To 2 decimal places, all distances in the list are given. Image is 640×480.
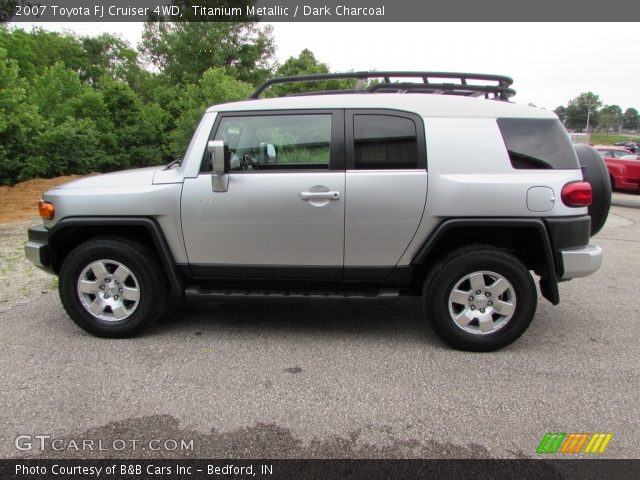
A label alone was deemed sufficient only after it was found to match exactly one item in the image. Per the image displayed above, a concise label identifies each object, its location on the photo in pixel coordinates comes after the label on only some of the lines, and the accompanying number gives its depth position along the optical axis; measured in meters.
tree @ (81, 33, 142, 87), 37.56
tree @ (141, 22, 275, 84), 25.39
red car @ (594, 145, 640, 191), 13.98
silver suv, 3.34
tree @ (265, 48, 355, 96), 25.62
